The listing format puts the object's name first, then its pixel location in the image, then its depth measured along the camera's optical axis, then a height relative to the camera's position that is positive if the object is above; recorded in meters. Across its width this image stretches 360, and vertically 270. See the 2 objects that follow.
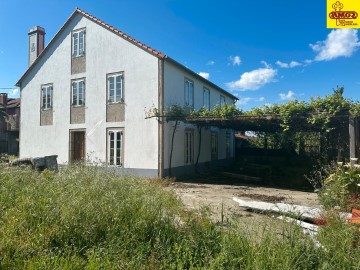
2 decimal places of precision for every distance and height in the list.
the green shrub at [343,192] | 6.28 -1.27
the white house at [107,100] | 13.68 +2.39
